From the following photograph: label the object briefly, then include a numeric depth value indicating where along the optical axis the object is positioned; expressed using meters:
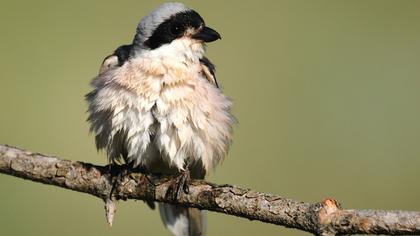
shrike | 8.56
